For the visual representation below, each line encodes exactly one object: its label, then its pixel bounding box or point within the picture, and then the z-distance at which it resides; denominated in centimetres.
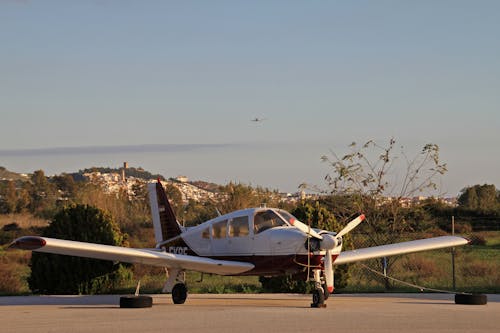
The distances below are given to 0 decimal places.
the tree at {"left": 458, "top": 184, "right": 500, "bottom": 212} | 8146
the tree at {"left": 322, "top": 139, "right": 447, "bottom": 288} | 2792
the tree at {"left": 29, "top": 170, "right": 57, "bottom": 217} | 11092
